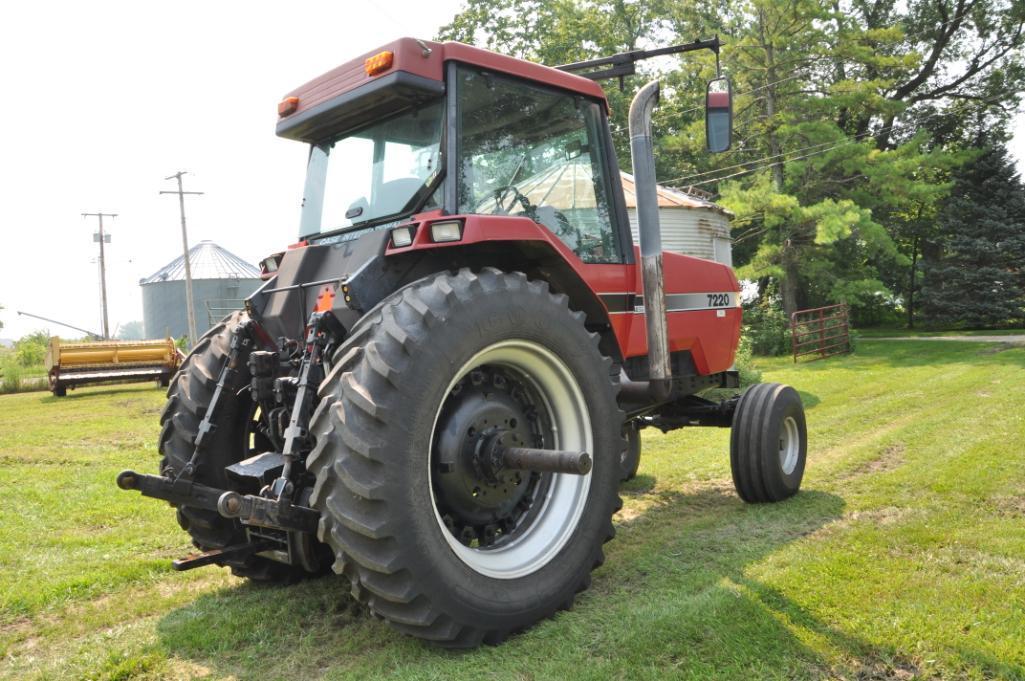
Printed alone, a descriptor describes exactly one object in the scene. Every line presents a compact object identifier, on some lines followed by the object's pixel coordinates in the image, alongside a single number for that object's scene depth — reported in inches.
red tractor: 117.5
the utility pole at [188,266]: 1265.1
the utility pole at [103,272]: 1686.0
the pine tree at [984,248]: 1053.8
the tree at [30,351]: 1211.9
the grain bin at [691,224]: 821.9
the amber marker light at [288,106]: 173.8
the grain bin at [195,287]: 1925.4
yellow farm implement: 744.3
